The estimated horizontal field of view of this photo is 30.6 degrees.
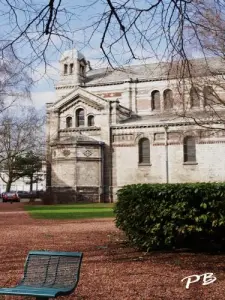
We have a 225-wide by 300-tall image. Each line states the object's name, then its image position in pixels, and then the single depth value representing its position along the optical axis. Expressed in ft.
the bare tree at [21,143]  125.80
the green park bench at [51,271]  16.61
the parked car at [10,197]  159.17
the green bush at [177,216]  29.81
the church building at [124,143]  120.98
